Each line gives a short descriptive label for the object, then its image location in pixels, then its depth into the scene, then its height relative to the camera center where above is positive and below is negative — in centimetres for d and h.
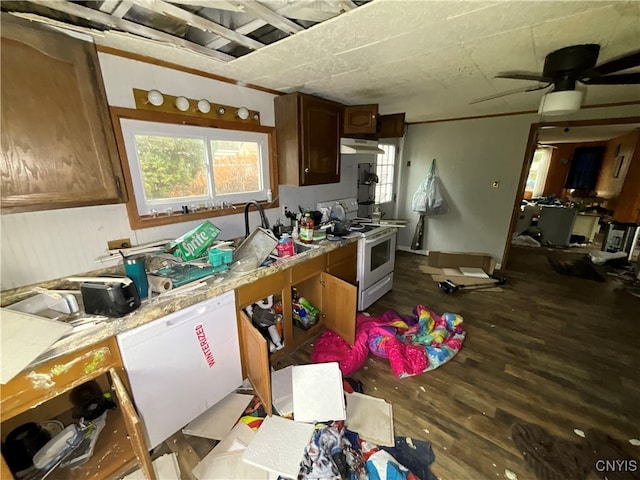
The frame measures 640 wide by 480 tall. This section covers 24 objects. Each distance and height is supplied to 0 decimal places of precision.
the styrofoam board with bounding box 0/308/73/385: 86 -61
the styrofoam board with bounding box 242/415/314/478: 125 -142
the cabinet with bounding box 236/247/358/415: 147 -103
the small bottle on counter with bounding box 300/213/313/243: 221 -49
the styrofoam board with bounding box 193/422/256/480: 130 -148
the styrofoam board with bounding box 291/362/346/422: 151 -136
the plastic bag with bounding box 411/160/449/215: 408 -38
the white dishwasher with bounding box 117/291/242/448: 120 -98
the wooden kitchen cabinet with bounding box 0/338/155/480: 92 -87
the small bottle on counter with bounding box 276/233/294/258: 188 -54
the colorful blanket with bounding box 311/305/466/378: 196 -140
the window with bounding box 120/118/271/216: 163 +6
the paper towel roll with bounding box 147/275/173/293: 133 -57
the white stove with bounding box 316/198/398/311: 255 -83
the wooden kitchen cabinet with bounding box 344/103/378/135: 251 +54
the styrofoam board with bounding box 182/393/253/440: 149 -148
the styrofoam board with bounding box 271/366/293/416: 162 -146
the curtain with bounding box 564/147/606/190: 635 +14
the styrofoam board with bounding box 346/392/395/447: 146 -148
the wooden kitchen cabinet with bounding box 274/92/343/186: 220 +34
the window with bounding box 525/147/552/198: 715 +6
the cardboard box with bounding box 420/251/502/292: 349 -135
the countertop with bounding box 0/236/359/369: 98 -63
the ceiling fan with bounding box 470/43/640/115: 141 +58
